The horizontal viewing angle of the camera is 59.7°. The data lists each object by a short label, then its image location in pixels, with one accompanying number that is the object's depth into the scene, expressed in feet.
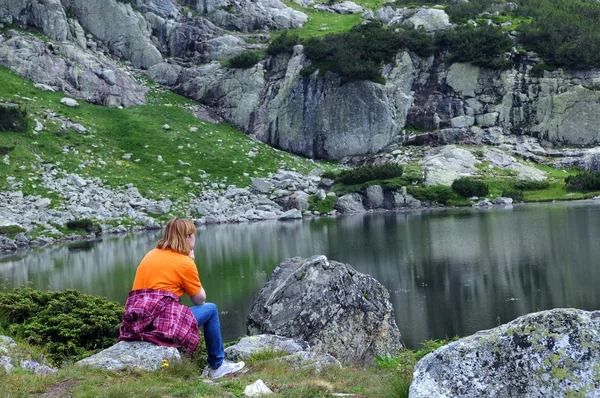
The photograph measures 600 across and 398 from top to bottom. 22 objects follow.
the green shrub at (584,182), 211.82
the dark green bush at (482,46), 284.00
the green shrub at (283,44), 299.17
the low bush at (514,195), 213.52
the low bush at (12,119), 210.38
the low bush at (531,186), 221.46
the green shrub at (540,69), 280.31
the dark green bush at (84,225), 172.76
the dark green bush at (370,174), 229.04
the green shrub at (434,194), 216.54
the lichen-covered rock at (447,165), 228.43
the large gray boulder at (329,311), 46.83
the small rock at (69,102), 249.34
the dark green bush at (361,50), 282.97
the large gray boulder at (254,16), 338.13
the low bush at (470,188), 216.95
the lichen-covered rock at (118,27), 298.56
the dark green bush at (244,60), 297.12
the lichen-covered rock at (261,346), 32.76
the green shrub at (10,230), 151.68
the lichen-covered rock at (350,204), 215.10
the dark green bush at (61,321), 34.65
